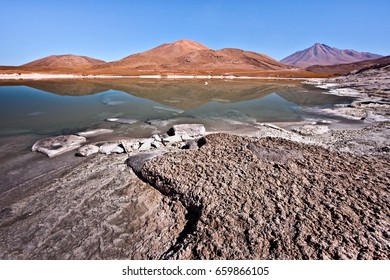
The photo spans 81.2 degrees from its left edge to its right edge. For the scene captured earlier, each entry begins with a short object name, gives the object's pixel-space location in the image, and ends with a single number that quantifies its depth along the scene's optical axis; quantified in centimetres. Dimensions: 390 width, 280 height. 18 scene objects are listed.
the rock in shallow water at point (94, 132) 922
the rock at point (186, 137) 816
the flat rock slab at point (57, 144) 726
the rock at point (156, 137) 810
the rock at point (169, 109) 1418
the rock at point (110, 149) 708
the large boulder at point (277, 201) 316
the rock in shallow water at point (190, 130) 858
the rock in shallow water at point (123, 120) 1123
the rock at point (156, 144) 755
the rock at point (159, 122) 1098
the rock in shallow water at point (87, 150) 702
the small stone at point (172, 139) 795
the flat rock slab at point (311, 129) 917
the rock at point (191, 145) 694
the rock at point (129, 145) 712
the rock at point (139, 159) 580
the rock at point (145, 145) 735
